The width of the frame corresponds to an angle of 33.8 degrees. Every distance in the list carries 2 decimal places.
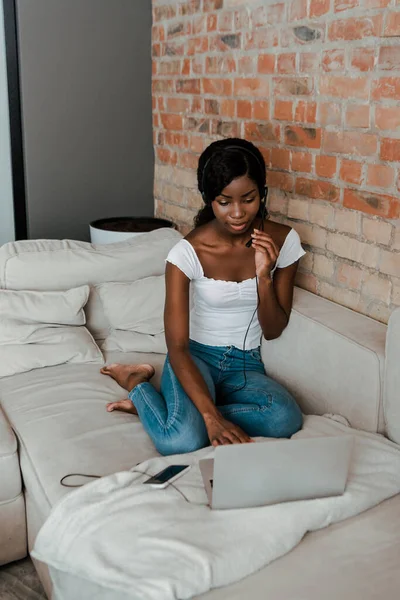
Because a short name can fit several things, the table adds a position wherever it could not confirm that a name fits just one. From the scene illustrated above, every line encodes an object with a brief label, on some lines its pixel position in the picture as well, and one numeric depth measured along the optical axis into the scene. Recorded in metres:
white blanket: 1.33
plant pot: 3.07
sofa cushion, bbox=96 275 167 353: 2.62
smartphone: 1.58
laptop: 1.40
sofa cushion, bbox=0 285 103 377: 2.40
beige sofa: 1.38
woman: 1.96
